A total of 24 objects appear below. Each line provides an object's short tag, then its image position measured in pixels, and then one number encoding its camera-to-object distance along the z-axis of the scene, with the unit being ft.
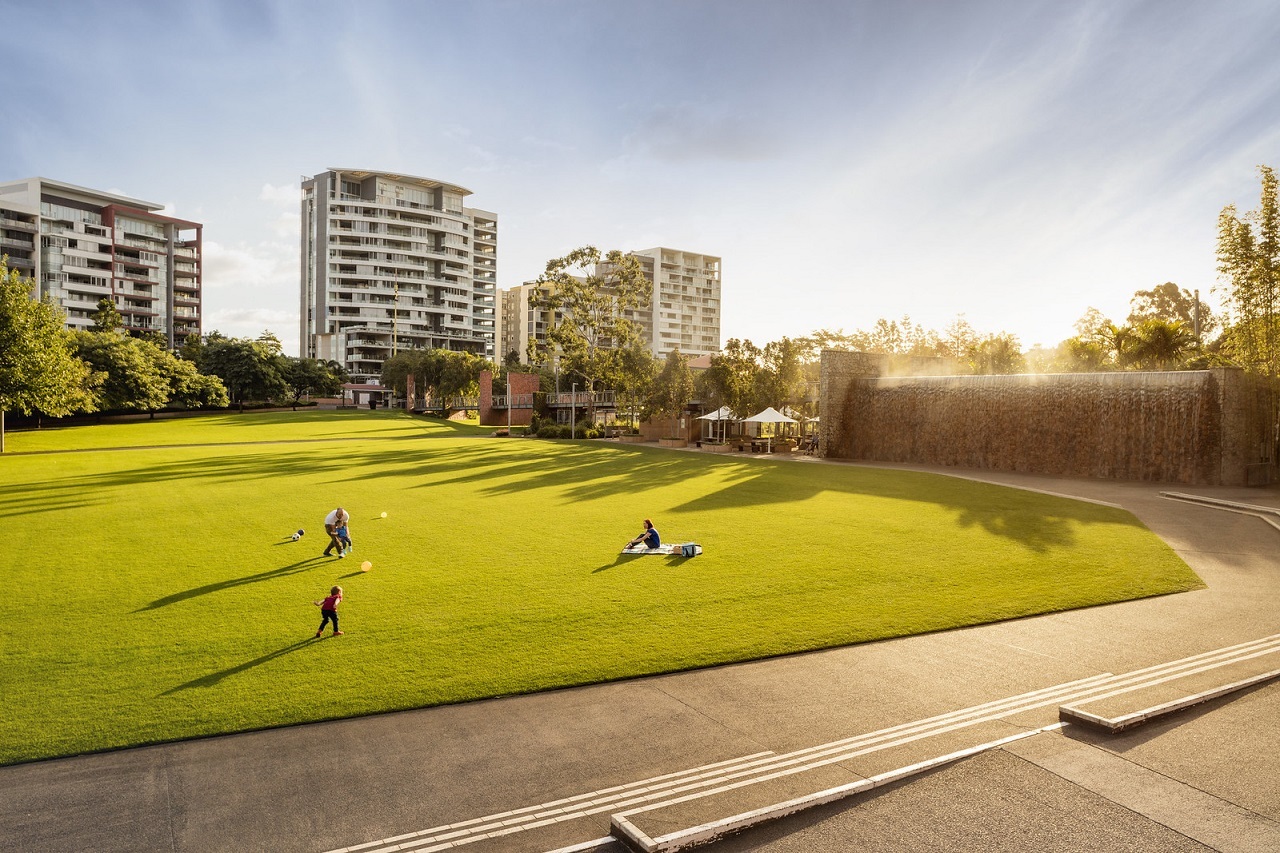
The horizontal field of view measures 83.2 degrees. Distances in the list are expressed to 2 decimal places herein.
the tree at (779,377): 149.18
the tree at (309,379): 294.05
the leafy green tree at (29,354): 118.93
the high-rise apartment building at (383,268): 400.47
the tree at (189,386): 212.23
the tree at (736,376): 149.59
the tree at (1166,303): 228.63
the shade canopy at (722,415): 151.43
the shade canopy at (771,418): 136.26
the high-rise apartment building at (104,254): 298.76
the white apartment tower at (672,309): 474.08
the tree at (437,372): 258.16
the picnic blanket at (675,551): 46.70
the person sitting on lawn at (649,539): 47.52
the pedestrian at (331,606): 30.71
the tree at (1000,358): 149.38
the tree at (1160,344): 120.88
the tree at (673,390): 167.53
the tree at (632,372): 176.24
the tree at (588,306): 188.34
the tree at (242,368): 248.93
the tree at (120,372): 183.42
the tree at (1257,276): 88.12
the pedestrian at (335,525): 46.24
